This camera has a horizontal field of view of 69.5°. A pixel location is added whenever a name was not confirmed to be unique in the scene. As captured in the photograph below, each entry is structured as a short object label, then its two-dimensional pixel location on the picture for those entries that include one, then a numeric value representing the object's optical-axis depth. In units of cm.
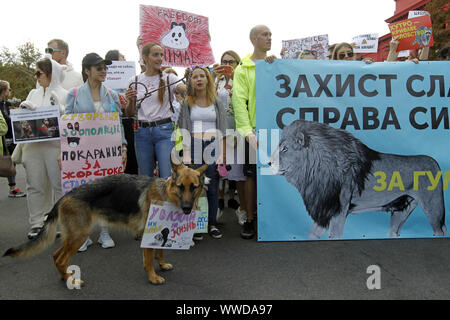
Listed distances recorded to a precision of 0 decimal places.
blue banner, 378
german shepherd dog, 283
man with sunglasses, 463
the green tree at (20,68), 3177
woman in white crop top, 392
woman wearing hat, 372
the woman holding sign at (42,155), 408
